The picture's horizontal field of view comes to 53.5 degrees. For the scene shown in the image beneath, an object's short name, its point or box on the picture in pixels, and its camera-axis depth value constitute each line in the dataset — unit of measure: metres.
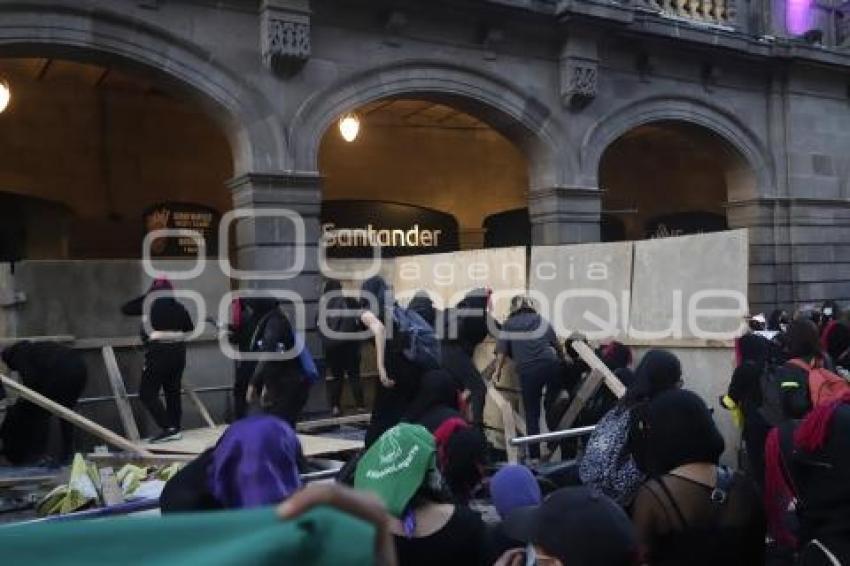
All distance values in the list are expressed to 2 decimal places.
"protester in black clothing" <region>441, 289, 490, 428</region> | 8.29
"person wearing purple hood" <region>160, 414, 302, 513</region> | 2.99
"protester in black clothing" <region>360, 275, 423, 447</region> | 5.94
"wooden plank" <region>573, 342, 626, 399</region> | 7.22
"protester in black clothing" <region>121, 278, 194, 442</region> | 8.34
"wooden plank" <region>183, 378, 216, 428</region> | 8.98
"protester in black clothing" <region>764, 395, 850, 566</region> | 3.32
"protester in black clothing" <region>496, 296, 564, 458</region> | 8.10
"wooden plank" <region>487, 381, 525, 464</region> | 8.02
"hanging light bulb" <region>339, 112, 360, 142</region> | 12.32
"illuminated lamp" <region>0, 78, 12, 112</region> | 10.87
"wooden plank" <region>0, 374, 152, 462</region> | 7.43
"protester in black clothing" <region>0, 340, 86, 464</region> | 7.90
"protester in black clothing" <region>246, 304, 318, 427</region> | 6.86
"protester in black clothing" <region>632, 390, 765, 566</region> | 2.93
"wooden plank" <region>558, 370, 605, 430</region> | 7.48
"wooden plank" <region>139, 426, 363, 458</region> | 7.62
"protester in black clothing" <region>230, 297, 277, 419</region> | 7.59
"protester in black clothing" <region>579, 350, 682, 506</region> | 3.97
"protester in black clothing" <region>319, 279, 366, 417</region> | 8.77
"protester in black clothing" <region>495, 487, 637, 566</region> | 2.16
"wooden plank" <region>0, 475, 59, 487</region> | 7.15
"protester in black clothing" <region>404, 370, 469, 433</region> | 5.26
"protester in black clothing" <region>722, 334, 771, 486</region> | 5.90
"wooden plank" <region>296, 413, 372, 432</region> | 9.10
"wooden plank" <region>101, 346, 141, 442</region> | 8.30
